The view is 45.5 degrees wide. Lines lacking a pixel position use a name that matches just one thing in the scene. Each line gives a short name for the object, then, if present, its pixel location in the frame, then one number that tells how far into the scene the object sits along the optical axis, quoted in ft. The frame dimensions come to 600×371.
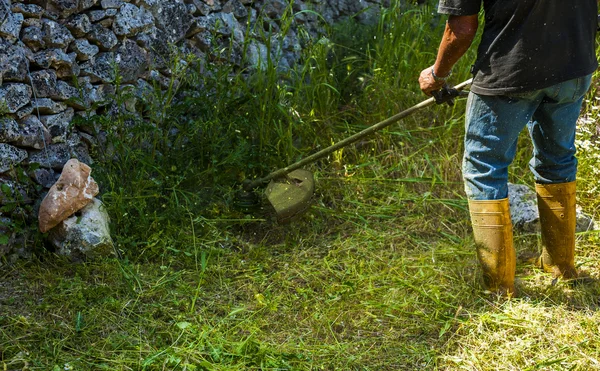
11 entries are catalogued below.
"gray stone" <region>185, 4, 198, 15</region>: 15.38
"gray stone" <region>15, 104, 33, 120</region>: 12.66
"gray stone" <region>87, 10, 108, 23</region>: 13.58
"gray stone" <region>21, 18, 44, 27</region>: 12.59
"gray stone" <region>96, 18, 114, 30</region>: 13.75
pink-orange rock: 12.53
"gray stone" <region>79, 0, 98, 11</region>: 13.33
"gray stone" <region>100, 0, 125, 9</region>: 13.71
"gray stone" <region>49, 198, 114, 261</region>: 12.73
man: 10.34
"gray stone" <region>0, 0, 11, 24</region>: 12.09
